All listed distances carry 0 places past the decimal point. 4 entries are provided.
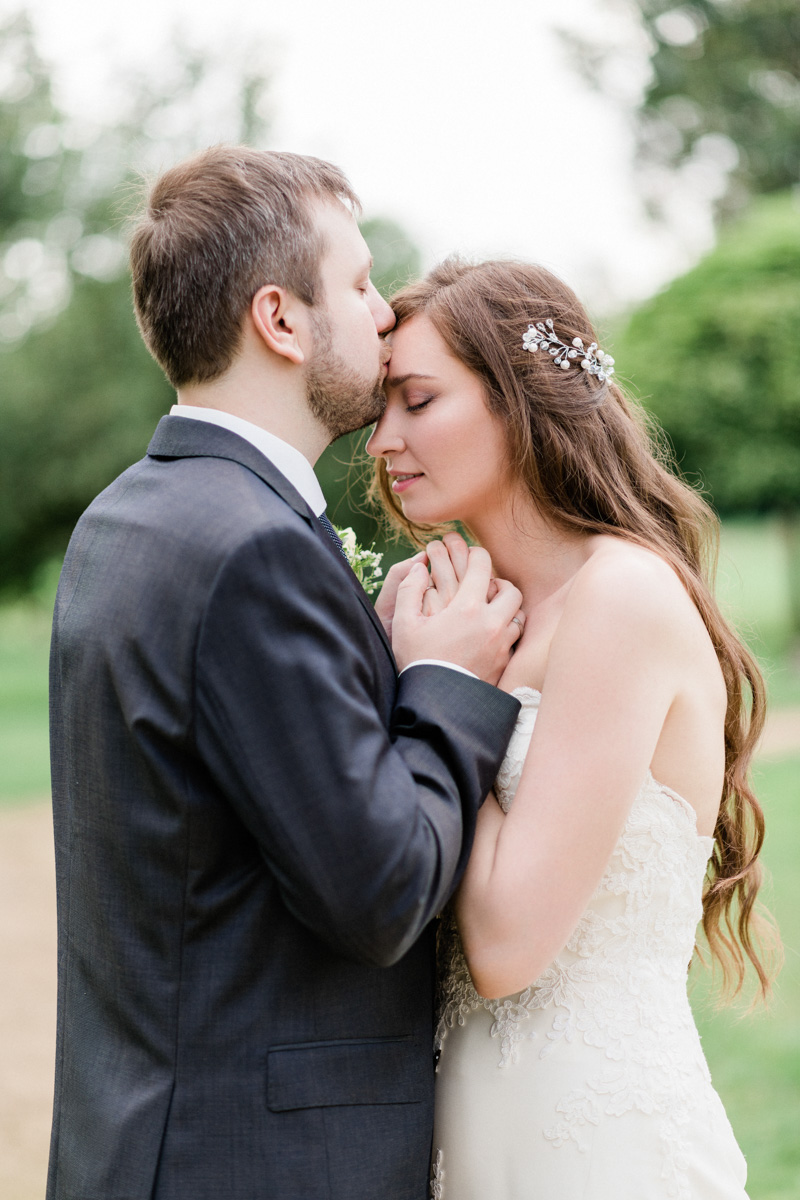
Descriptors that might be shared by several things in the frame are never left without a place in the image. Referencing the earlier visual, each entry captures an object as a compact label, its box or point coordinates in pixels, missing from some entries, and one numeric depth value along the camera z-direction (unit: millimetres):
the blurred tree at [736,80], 27344
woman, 2123
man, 1700
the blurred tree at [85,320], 21672
